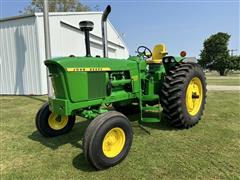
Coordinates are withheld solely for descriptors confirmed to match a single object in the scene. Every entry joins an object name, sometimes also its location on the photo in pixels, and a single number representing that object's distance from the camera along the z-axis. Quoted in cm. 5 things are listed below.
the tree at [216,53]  3003
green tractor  237
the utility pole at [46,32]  587
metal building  781
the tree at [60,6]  2564
